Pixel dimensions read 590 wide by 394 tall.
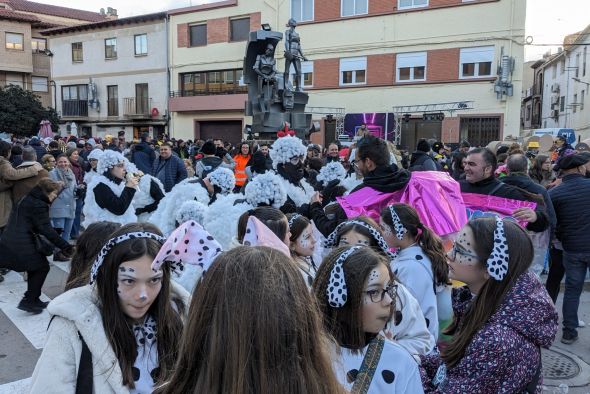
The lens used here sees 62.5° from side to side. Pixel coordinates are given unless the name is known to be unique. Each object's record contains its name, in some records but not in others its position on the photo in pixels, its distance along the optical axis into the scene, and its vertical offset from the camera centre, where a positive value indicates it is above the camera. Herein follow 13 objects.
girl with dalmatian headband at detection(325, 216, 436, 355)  2.31 -0.88
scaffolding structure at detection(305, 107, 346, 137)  24.20 +1.57
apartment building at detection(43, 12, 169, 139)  29.83 +4.32
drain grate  4.33 -2.03
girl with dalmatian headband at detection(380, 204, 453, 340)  2.86 -0.71
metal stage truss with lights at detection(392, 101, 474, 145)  21.56 +1.65
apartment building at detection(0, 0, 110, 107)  34.62 +6.97
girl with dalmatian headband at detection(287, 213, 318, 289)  3.27 -0.65
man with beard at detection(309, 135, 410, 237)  3.93 -0.25
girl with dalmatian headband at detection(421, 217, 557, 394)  1.91 -0.73
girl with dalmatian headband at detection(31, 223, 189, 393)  1.78 -0.72
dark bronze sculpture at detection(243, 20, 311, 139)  10.09 +1.13
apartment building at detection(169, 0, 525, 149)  20.89 +4.11
